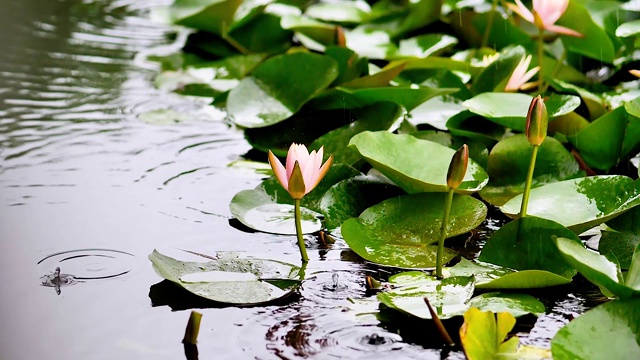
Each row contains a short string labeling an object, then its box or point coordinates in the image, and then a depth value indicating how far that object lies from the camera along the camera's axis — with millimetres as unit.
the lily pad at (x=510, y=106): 3933
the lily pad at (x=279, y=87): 4168
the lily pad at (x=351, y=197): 3833
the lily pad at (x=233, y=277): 3587
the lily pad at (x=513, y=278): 3576
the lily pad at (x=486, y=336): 3427
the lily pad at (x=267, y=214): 3818
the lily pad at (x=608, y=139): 3949
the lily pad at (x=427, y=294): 3530
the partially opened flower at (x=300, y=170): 3589
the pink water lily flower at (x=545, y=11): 4107
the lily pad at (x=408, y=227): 3711
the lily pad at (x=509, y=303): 3542
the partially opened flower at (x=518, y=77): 4104
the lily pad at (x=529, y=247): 3645
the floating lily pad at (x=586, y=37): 4389
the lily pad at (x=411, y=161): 3751
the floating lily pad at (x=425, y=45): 4511
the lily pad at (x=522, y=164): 3934
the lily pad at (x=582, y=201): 3696
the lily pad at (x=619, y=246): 3688
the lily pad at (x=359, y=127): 4007
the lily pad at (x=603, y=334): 3418
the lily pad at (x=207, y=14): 4896
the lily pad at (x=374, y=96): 4022
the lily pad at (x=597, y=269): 3468
